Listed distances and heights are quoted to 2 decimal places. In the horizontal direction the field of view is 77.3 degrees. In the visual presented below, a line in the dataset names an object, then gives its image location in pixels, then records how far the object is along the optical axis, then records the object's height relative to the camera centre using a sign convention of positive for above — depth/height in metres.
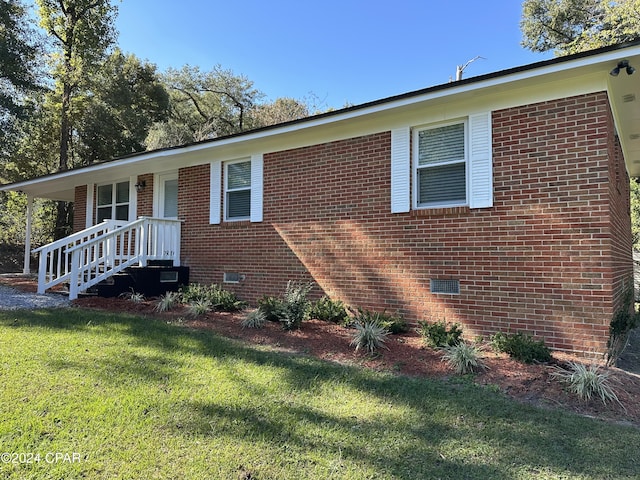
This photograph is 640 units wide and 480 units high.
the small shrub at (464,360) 4.21 -1.11
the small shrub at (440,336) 4.93 -1.00
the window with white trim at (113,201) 11.05 +1.43
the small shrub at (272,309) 6.13 -0.85
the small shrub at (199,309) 6.63 -0.93
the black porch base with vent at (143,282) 8.05 -0.61
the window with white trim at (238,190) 8.41 +1.35
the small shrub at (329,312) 6.43 -0.92
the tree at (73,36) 18.44 +10.16
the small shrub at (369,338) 4.89 -1.03
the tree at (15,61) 15.94 +7.79
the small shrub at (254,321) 6.01 -1.01
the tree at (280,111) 27.00 +9.96
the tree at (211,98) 29.77 +12.05
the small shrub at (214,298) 7.23 -0.82
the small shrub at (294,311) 5.82 -0.83
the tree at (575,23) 15.89 +12.27
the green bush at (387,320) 5.48 -0.92
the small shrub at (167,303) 7.01 -0.91
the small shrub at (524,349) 4.54 -1.05
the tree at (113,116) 20.67 +7.23
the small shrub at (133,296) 7.61 -0.86
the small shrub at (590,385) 3.58 -1.16
